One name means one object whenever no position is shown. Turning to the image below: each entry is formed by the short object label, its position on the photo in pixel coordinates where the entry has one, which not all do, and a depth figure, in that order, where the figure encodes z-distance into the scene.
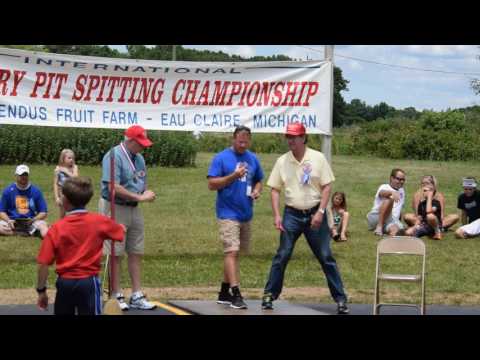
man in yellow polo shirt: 9.89
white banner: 12.66
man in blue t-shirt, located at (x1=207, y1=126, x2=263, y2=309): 9.95
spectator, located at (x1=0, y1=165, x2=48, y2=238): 14.55
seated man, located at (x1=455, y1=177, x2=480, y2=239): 16.19
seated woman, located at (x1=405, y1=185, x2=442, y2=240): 15.41
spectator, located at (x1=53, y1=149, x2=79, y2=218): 15.02
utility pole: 12.93
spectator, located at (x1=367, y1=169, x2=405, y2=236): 15.57
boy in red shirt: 7.11
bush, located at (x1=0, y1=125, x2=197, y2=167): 29.14
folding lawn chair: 10.10
